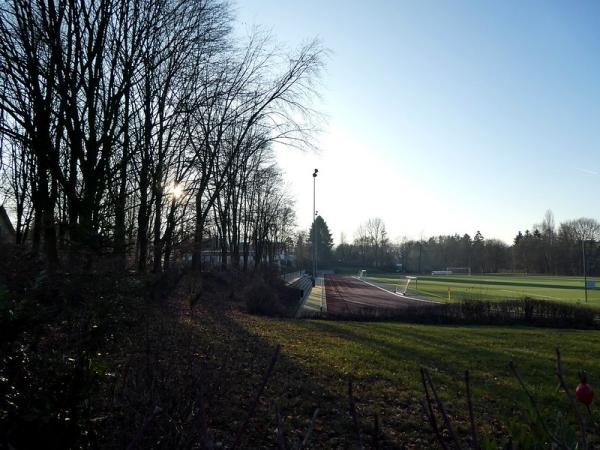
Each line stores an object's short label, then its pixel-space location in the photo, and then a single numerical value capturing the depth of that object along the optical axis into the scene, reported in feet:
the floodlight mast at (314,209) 166.71
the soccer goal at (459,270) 411.13
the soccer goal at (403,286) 177.58
